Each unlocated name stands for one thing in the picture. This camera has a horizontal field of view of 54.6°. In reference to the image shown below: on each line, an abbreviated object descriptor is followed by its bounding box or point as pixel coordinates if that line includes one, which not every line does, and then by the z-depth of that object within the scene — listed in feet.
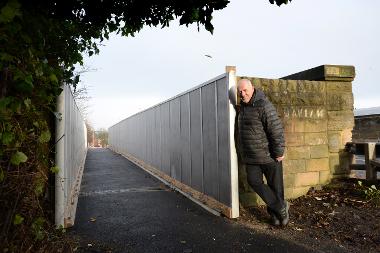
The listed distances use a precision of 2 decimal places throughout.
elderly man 17.38
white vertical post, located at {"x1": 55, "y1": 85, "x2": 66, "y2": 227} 15.66
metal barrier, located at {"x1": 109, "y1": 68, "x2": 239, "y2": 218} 19.51
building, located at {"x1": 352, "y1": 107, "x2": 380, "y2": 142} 50.62
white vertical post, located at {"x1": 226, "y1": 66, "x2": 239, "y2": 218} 19.17
